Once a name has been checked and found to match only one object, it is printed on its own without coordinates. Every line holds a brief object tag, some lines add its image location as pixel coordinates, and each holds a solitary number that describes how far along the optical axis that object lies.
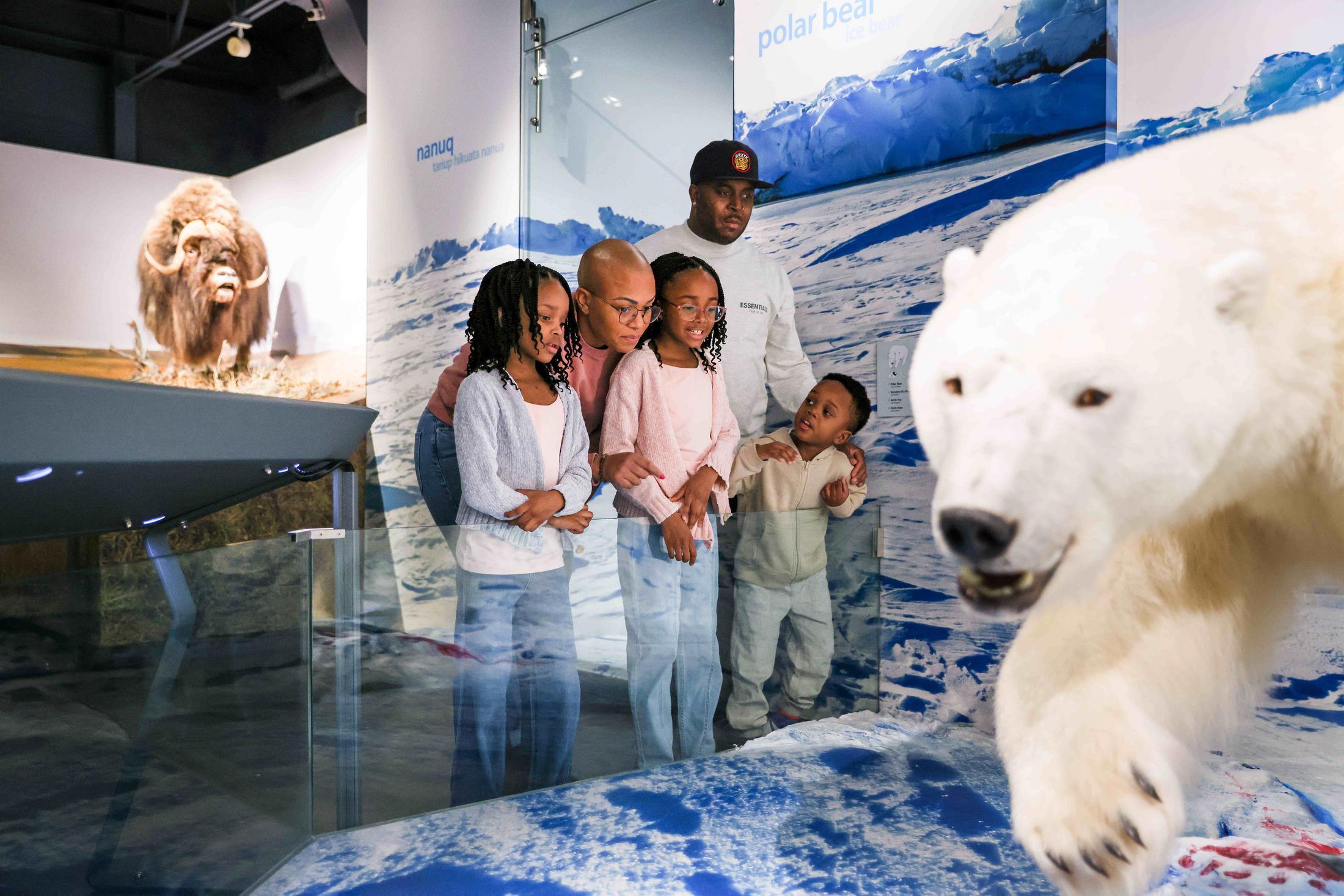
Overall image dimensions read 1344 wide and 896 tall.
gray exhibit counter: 0.79
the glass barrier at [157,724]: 1.18
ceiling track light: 4.82
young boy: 2.38
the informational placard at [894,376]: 2.78
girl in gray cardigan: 1.86
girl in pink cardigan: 2.12
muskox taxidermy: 5.40
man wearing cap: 2.83
